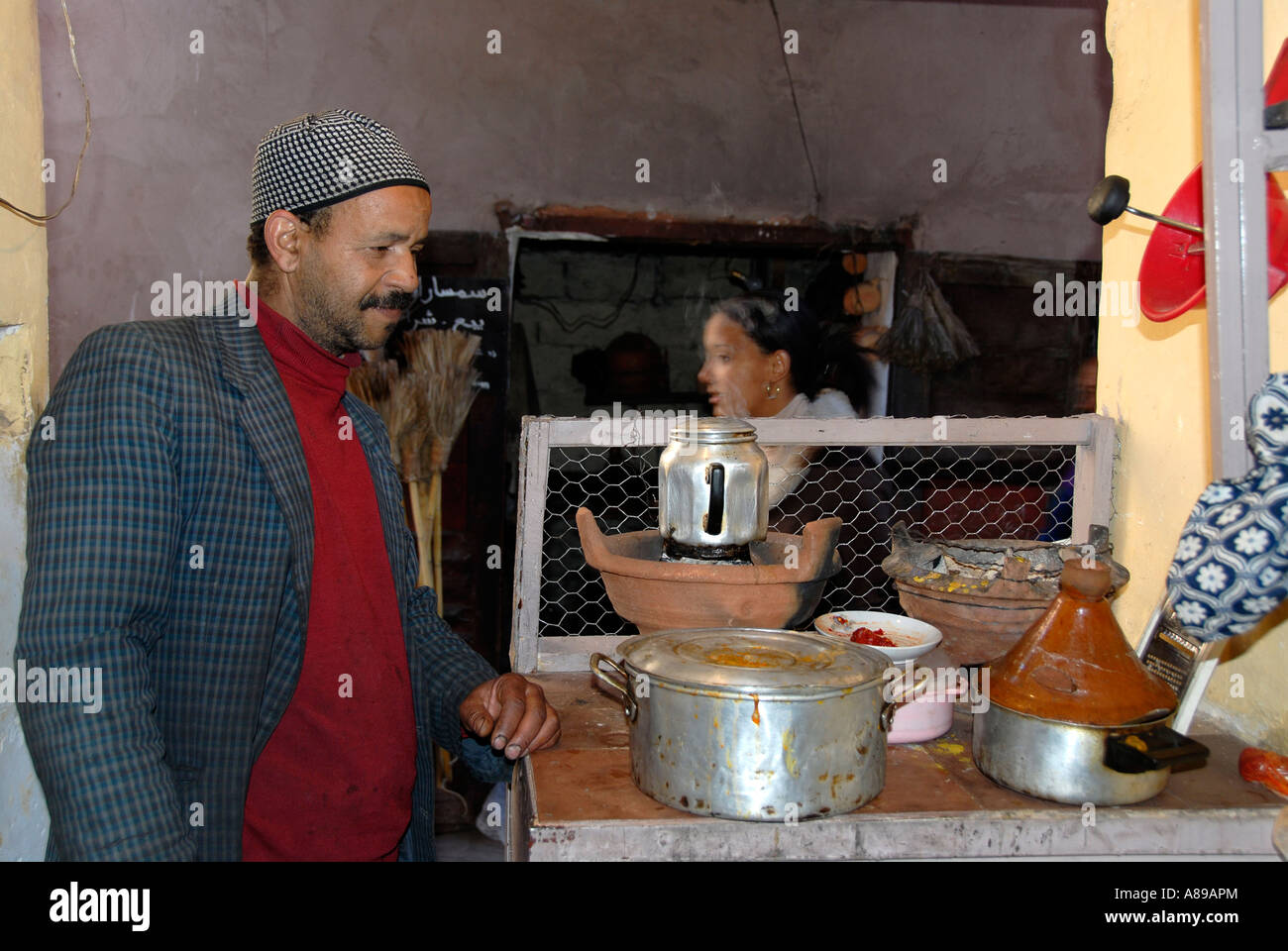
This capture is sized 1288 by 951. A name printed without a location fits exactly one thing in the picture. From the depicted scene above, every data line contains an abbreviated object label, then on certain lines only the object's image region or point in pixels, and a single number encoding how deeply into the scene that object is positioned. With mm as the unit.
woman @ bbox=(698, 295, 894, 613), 4145
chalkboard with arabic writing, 4746
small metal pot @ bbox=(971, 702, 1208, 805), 1557
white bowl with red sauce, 2000
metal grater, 1876
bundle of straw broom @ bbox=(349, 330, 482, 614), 4586
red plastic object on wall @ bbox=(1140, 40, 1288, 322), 2295
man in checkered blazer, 1434
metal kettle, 1934
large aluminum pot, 1475
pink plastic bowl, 1903
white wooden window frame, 2391
